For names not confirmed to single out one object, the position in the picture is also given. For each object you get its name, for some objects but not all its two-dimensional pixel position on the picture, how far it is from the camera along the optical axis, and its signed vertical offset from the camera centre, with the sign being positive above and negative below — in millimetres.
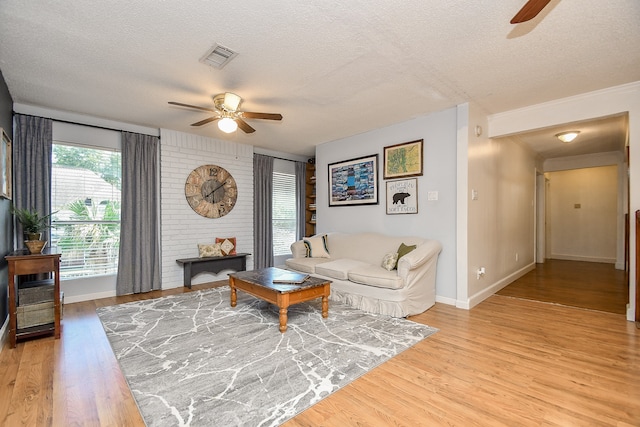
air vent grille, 2434 +1349
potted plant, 2861 -139
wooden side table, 2605 -637
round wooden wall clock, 5051 +403
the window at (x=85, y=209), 3998 +74
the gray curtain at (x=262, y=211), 5891 +46
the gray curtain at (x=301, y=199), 6660 +319
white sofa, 3344 -756
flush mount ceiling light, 4566 +1197
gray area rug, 1789 -1163
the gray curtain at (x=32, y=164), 3629 +628
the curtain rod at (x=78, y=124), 3725 +1251
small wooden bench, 4730 -865
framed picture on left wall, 2812 +481
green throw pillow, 3758 -477
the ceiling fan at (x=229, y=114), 3242 +1142
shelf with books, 6715 +276
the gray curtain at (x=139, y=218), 4363 -62
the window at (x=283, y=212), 6359 +26
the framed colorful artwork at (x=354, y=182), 4781 +535
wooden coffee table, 2885 -803
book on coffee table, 3123 -716
